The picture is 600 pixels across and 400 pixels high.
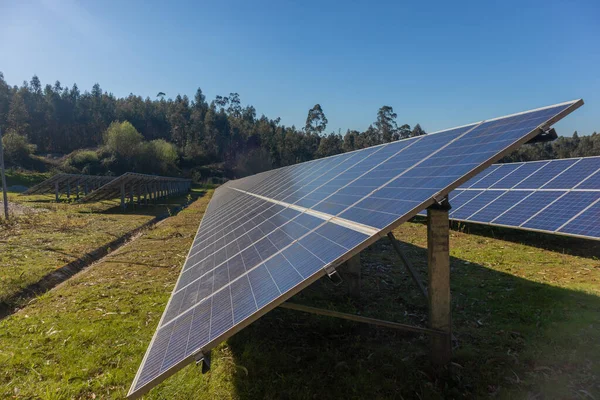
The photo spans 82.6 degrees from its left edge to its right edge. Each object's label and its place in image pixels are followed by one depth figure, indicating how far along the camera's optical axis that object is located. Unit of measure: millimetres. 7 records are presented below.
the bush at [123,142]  84125
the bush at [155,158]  85250
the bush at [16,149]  74188
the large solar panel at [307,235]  3701
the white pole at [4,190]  20919
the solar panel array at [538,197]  11930
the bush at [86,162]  79500
